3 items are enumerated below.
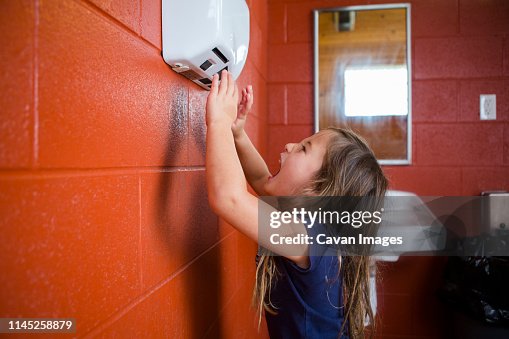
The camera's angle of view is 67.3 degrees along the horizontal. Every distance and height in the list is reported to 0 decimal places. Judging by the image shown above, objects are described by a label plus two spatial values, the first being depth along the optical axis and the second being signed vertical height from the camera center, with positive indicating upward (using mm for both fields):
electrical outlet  2010 +343
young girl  821 -193
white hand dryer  725 +268
